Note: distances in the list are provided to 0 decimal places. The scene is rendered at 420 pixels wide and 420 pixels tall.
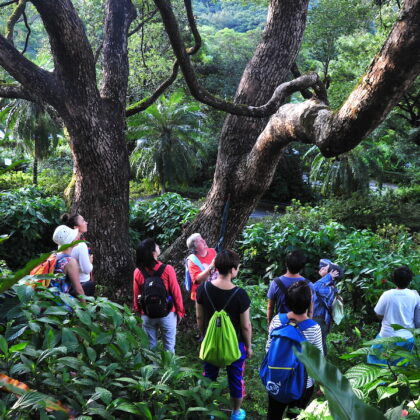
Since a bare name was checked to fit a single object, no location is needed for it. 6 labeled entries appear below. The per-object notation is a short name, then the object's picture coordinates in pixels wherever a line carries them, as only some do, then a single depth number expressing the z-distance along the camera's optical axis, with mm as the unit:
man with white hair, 4363
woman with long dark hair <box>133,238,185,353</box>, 3826
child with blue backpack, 2893
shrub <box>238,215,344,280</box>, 6820
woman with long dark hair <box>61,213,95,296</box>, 4234
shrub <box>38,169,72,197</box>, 13379
